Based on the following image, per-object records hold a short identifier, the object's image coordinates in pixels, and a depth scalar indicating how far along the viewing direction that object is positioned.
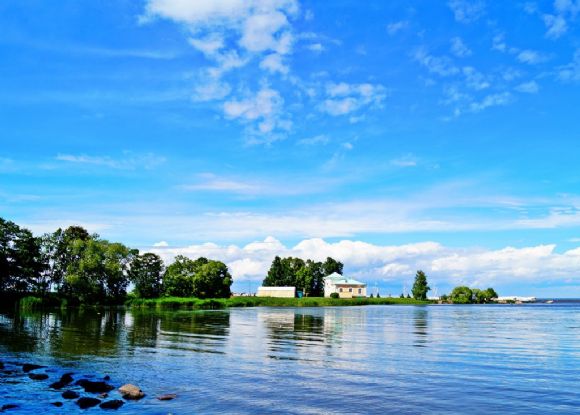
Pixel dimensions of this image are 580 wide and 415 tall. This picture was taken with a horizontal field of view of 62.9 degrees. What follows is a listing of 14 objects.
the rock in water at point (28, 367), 30.33
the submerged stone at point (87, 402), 22.36
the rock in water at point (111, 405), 22.27
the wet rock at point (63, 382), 25.95
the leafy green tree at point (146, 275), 138.62
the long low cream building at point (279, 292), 188.12
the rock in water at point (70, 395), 23.84
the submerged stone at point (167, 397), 23.86
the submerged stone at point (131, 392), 24.08
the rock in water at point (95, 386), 25.41
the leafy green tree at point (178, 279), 144.75
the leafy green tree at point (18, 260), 108.44
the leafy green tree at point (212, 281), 149.12
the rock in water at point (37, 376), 27.84
